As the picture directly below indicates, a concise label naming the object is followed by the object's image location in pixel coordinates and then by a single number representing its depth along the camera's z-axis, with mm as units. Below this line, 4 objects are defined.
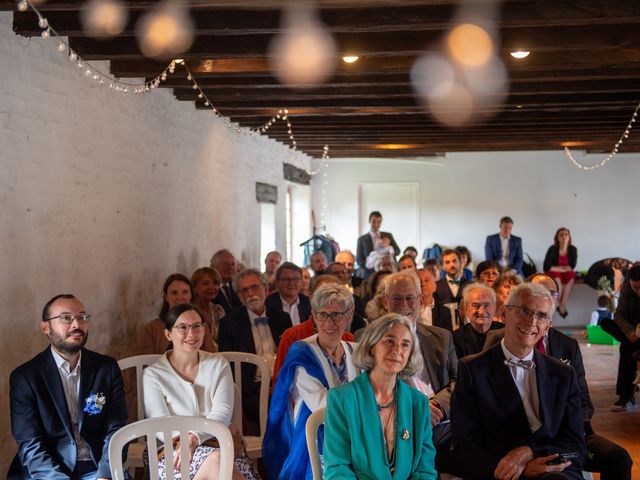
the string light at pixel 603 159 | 10790
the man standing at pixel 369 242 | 12336
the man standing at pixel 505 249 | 12180
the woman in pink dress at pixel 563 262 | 12828
